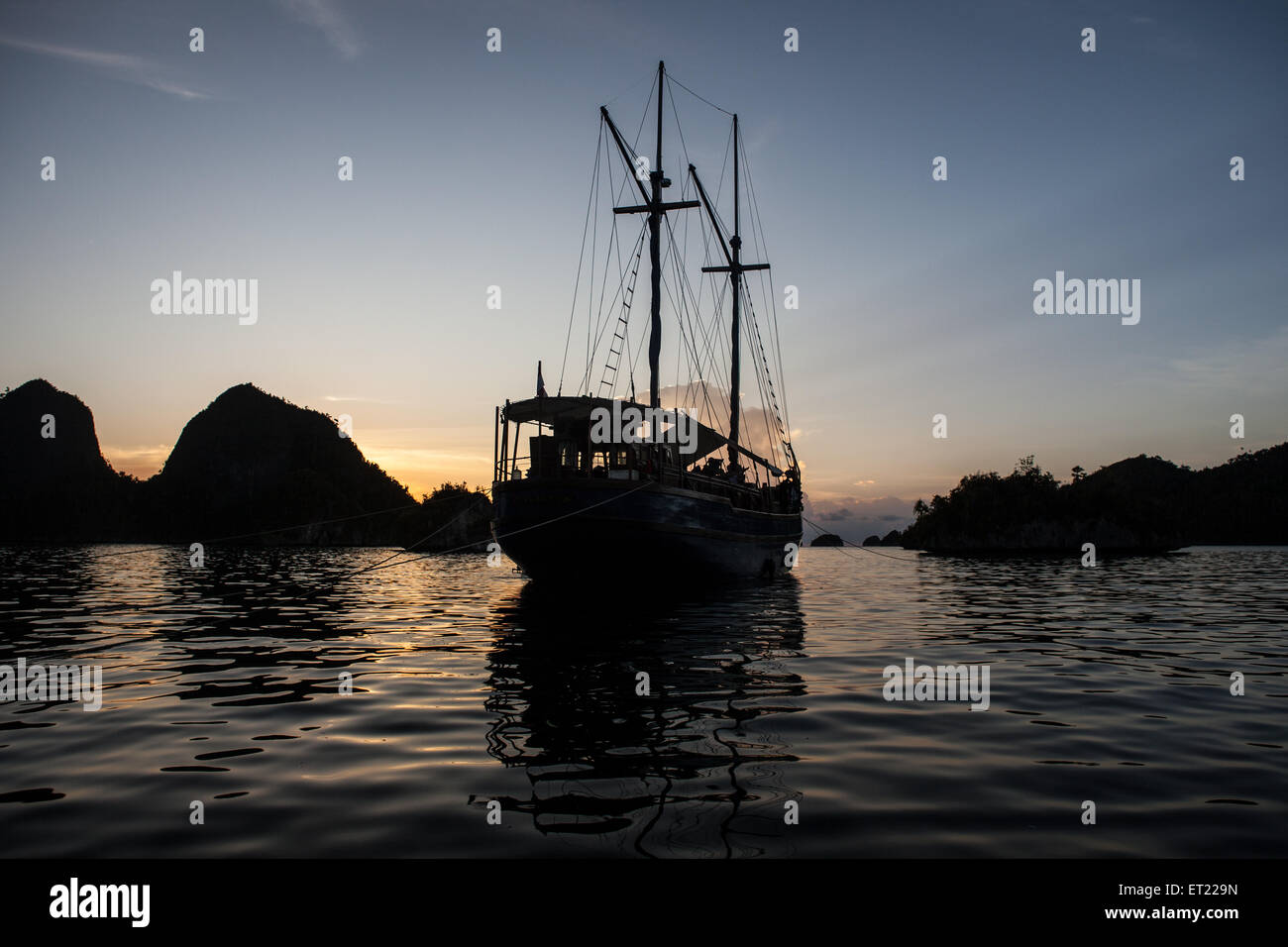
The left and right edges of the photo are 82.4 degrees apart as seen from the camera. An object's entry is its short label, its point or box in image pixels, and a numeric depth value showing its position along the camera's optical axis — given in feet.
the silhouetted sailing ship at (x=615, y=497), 74.90
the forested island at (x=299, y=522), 589.73
